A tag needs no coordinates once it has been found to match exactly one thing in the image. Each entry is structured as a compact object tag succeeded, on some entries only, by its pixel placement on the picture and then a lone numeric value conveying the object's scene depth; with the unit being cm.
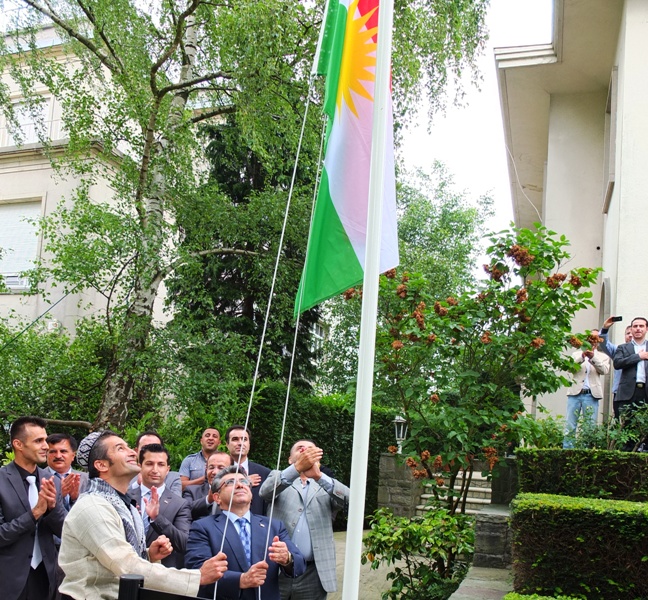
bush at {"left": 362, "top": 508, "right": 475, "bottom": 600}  759
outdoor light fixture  1752
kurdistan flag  405
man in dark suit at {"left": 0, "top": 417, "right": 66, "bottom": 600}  532
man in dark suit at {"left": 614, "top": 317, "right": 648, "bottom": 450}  850
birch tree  1106
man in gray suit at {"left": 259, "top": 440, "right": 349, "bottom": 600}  612
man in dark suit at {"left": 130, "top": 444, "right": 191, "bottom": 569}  533
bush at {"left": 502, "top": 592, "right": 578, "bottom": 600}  502
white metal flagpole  335
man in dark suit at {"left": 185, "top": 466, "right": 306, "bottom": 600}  504
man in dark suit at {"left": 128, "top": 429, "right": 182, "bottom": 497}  583
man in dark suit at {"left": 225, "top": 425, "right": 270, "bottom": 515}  659
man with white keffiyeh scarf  372
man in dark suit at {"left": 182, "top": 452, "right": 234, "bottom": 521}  644
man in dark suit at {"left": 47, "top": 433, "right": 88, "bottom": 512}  608
